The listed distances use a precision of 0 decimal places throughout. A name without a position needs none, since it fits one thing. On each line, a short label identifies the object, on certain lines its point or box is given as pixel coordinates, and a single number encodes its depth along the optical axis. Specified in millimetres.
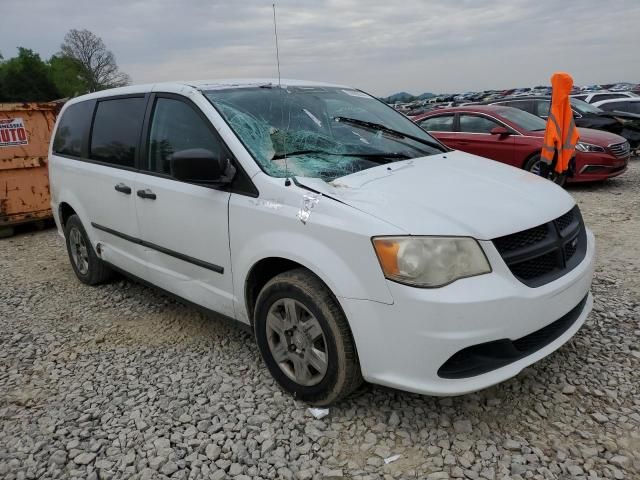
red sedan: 8109
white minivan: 2186
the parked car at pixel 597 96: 15066
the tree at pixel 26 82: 52438
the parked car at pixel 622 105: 13422
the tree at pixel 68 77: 57250
